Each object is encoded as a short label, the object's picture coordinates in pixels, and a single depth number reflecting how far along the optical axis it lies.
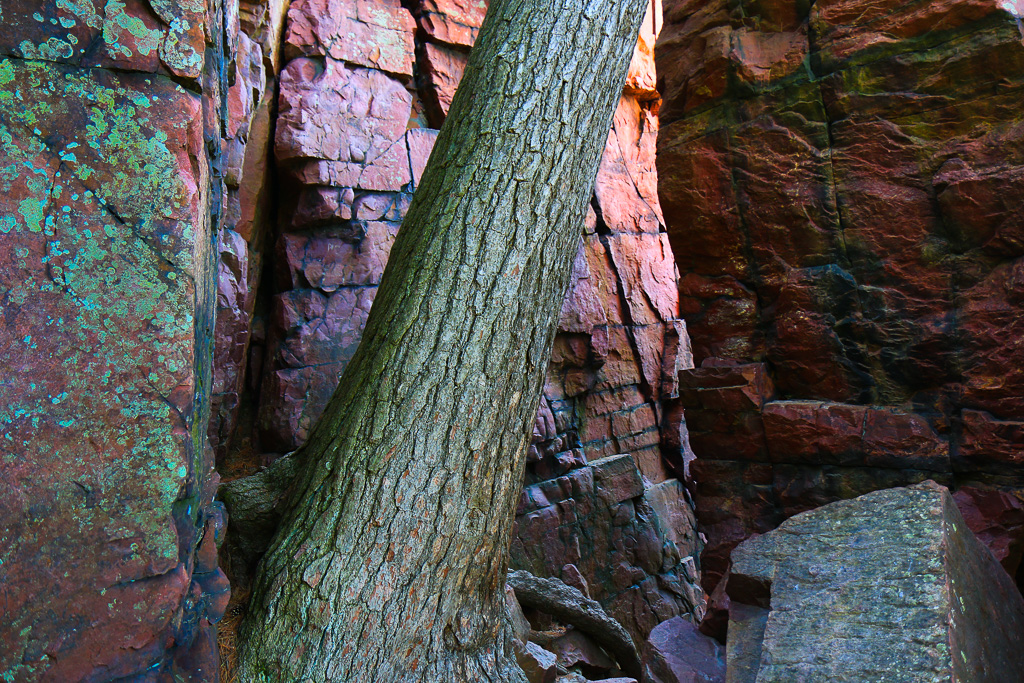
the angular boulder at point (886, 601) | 2.08
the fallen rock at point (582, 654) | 3.96
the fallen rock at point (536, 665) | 2.52
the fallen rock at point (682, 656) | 3.41
